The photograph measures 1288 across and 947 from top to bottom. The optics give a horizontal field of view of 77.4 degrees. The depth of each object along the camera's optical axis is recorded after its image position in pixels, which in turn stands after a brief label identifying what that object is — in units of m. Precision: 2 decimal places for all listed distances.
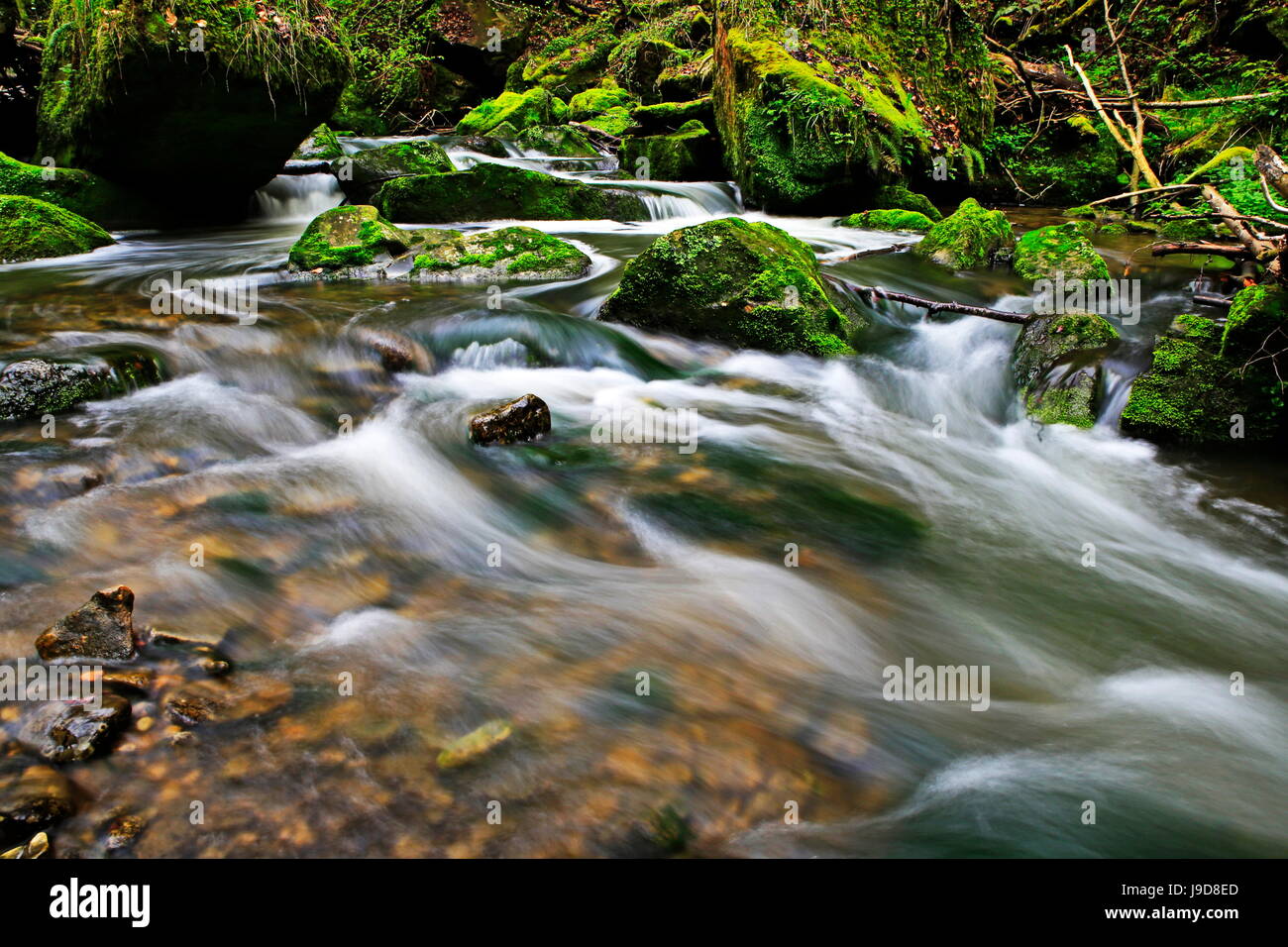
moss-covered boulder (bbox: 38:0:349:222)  7.93
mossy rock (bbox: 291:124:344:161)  12.80
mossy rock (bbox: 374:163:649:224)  10.11
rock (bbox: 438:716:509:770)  2.29
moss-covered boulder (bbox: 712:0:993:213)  11.37
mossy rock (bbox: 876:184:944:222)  11.78
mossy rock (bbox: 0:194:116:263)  7.57
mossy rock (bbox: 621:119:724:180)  13.77
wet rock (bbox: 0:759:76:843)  1.88
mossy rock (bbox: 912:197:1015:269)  8.95
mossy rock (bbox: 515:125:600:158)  15.66
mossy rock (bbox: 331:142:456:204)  11.40
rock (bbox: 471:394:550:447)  4.77
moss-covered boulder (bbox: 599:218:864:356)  6.36
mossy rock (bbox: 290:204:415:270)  7.87
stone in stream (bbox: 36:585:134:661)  2.44
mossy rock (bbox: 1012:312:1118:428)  5.46
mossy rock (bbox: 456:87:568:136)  17.56
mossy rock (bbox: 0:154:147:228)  8.69
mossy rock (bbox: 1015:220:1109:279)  7.90
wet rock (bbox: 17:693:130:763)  2.10
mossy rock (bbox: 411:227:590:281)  7.88
